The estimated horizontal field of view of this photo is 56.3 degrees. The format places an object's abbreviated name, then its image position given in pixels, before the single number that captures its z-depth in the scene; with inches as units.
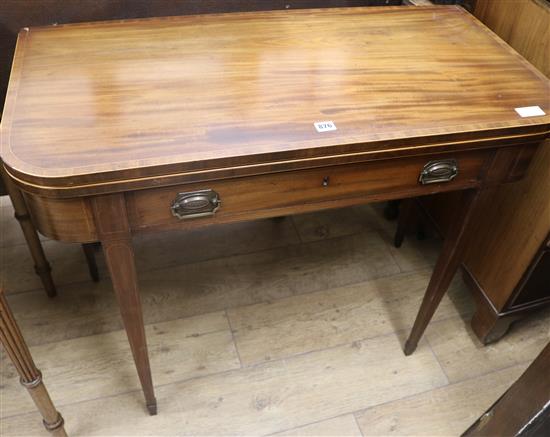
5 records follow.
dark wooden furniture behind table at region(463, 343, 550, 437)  28.1
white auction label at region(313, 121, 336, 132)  33.7
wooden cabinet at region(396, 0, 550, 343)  45.1
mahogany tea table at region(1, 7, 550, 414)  31.1
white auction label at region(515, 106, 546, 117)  36.7
